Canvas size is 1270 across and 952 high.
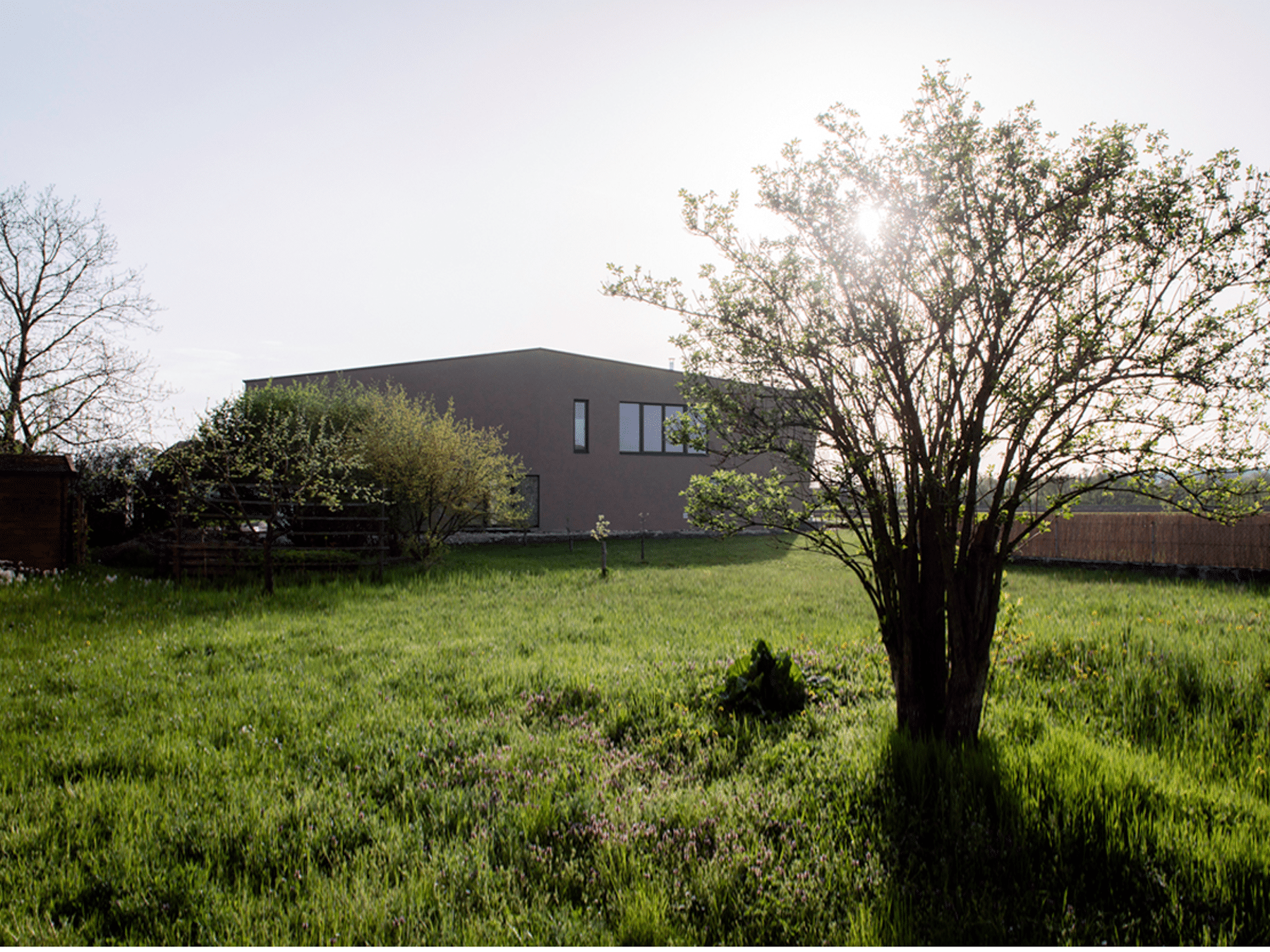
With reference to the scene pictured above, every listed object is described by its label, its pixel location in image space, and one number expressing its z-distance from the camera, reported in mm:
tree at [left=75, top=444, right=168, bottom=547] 18219
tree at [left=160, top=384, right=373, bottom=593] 13125
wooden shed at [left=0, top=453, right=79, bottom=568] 14164
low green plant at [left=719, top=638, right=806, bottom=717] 5387
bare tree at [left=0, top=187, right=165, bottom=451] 23172
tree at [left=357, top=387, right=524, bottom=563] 17031
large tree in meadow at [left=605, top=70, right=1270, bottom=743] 3812
